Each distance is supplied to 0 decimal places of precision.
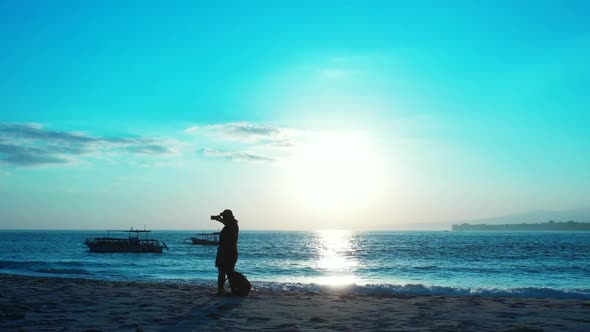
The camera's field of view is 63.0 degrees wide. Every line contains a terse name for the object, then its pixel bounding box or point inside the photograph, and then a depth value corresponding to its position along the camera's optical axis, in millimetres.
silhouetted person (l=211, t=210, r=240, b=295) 12750
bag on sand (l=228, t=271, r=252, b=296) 12914
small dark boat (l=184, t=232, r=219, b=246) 93700
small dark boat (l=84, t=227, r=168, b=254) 66000
